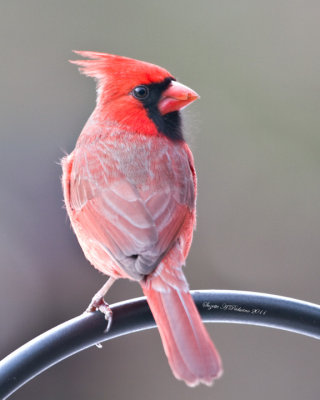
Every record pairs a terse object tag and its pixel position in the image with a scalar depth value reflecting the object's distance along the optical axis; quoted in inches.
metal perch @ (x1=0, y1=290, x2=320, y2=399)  141.4
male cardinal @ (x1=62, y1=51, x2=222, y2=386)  142.2
